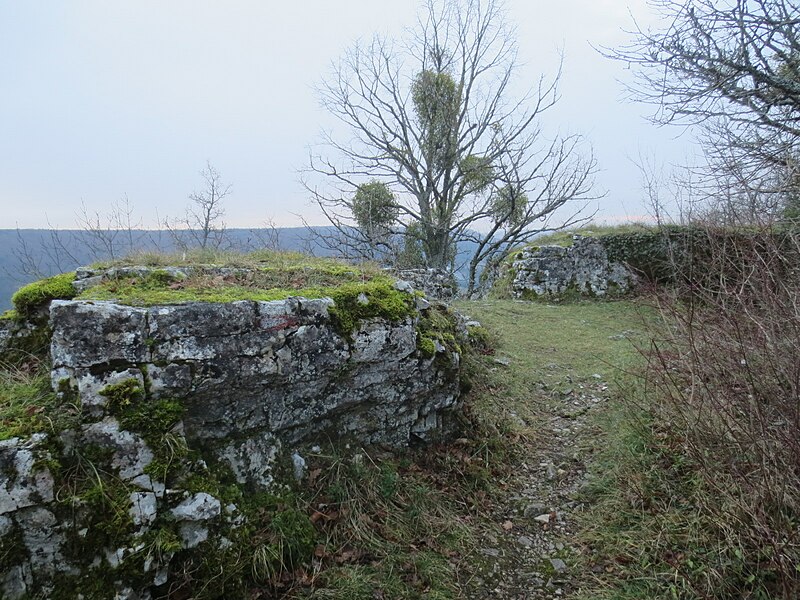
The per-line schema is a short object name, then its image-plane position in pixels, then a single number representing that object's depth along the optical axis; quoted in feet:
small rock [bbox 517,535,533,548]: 10.42
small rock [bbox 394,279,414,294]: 13.64
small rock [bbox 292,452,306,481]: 10.12
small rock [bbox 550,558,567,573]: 9.61
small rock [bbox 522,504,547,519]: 11.35
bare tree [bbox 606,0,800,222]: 17.79
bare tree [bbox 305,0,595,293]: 57.00
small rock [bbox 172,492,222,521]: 8.07
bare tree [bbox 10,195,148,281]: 28.22
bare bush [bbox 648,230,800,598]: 7.72
